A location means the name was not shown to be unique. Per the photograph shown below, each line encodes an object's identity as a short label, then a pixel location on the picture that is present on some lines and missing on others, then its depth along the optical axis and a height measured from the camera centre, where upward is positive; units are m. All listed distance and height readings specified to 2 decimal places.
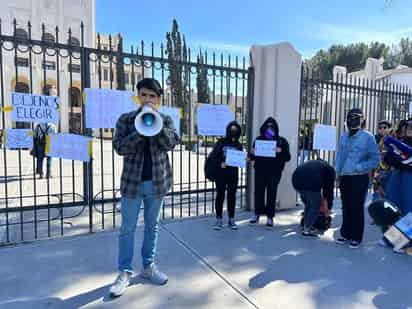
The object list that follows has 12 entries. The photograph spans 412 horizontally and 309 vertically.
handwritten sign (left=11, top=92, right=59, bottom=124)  3.58 +0.29
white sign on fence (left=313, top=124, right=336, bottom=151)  5.34 -0.07
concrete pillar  5.21 +0.81
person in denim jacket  3.78 -0.43
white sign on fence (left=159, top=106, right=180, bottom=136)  4.59 +0.31
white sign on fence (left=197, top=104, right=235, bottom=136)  4.85 +0.24
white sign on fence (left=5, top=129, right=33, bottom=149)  3.62 -0.07
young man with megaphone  2.57 -0.27
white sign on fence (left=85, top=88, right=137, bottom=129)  4.01 +0.36
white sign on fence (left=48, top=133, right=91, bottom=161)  3.87 -0.17
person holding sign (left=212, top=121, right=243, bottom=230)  4.41 -0.56
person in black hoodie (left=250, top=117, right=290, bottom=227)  4.54 -0.48
